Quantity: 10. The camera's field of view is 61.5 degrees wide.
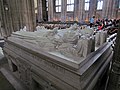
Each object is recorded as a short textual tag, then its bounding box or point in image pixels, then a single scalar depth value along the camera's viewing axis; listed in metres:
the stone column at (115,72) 1.03
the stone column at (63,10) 12.61
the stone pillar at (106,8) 9.43
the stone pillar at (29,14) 3.03
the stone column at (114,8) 9.10
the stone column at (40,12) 14.67
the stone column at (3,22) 3.66
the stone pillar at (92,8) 10.38
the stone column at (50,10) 13.81
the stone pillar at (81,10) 11.06
